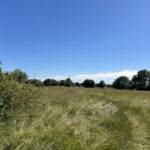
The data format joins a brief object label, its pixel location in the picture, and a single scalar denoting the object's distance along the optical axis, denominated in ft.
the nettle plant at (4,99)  13.43
